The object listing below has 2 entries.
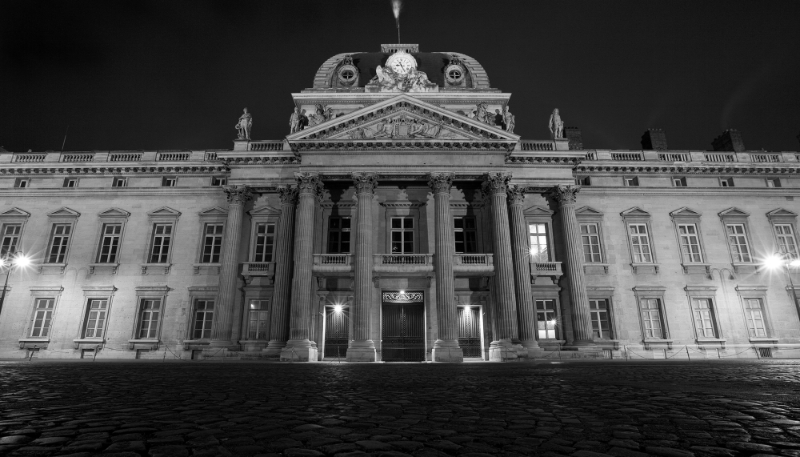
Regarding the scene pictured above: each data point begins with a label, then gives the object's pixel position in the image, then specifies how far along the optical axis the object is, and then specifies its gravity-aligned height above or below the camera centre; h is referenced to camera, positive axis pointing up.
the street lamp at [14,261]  25.38 +4.90
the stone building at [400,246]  25.06 +5.78
